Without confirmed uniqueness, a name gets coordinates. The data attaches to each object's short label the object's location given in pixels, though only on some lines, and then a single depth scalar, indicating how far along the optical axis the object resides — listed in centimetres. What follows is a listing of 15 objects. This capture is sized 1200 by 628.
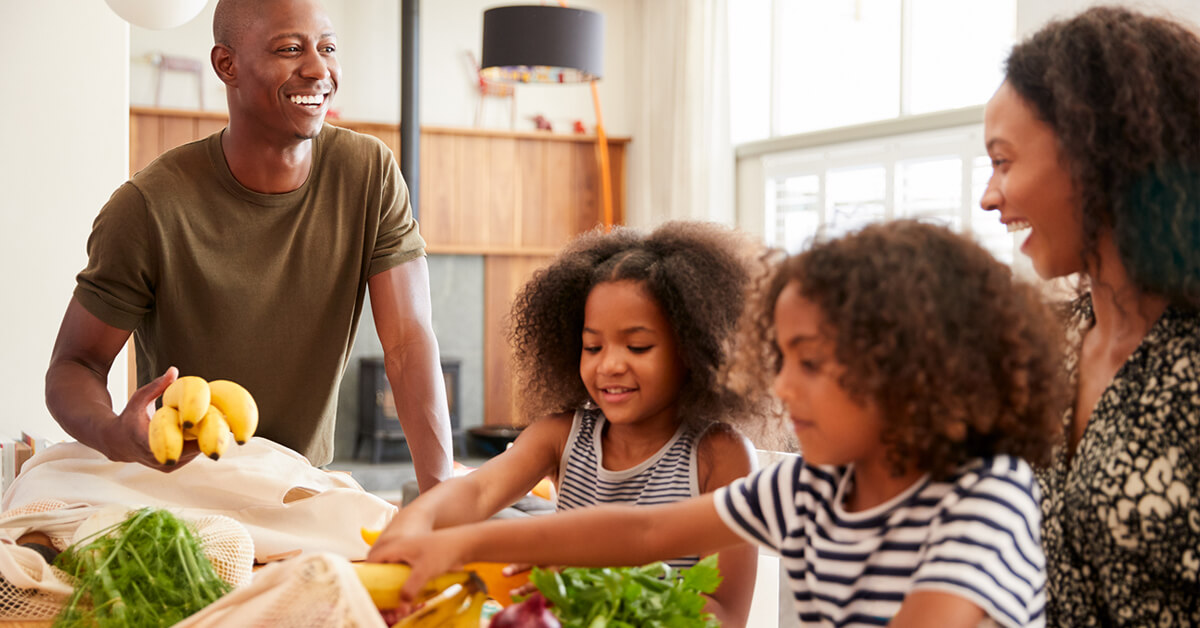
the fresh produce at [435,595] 93
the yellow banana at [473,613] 104
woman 105
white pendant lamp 290
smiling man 184
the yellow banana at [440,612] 100
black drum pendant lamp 550
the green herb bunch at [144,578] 121
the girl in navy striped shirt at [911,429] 88
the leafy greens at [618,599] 98
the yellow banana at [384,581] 93
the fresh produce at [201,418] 118
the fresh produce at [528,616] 86
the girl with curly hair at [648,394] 144
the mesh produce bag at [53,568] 140
